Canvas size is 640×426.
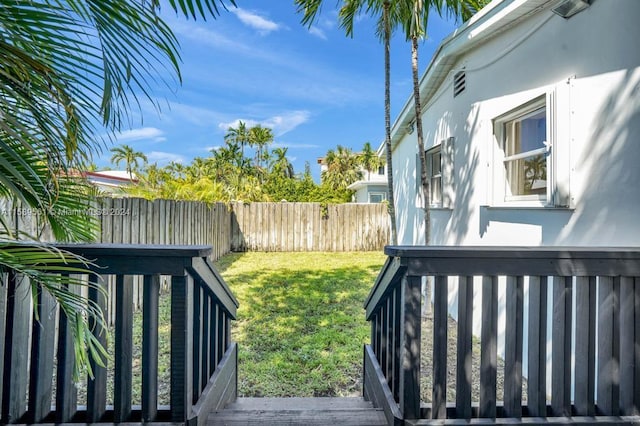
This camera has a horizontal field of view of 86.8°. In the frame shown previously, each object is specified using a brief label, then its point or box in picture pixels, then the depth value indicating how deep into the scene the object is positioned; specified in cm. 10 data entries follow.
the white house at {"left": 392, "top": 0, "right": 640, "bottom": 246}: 216
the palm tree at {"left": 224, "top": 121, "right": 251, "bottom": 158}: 2731
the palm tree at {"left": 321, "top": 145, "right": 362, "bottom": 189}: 2873
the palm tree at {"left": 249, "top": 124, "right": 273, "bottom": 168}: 2775
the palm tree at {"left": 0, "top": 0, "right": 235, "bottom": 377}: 124
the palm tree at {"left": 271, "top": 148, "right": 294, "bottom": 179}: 2933
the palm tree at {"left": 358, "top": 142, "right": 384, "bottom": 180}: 2785
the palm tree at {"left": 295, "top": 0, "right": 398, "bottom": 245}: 479
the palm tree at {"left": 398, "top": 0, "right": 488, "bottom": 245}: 423
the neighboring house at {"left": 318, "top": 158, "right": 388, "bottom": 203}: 1727
